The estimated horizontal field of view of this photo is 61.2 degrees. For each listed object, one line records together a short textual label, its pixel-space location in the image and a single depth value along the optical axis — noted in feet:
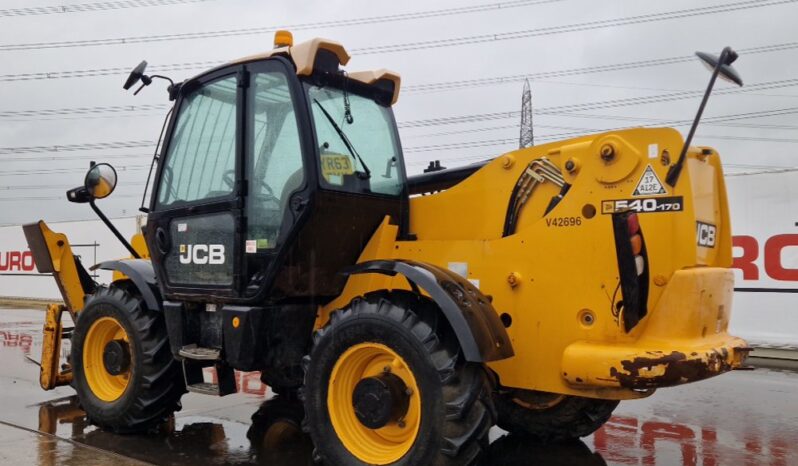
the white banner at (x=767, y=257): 31.27
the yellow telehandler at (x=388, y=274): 11.60
